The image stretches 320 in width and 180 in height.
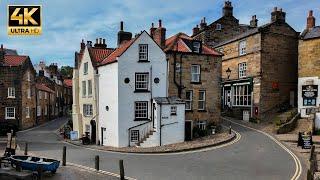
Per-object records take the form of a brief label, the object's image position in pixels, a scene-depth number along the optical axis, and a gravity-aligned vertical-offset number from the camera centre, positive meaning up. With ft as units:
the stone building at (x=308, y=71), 124.98 +6.35
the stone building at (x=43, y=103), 202.54 -9.32
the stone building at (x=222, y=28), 199.52 +34.30
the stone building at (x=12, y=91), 161.79 -1.79
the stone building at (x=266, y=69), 141.08 +7.88
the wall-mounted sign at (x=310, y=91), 125.29 -0.81
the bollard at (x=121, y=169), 64.35 -14.57
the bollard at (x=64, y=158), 80.40 -15.78
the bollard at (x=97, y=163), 73.31 -15.28
